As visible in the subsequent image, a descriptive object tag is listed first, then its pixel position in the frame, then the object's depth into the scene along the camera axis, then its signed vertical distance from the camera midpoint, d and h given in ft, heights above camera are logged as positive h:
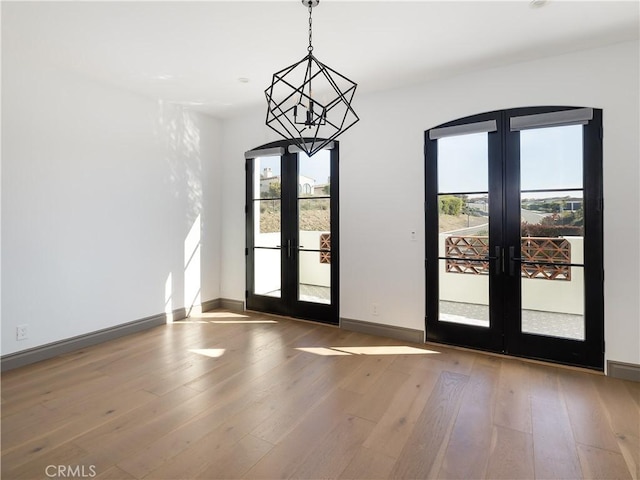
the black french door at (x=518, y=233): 10.19 +0.15
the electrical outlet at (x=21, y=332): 10.41 -2.82
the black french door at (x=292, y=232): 14.70 +0.36
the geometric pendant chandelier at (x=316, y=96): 12.01 +5.77
